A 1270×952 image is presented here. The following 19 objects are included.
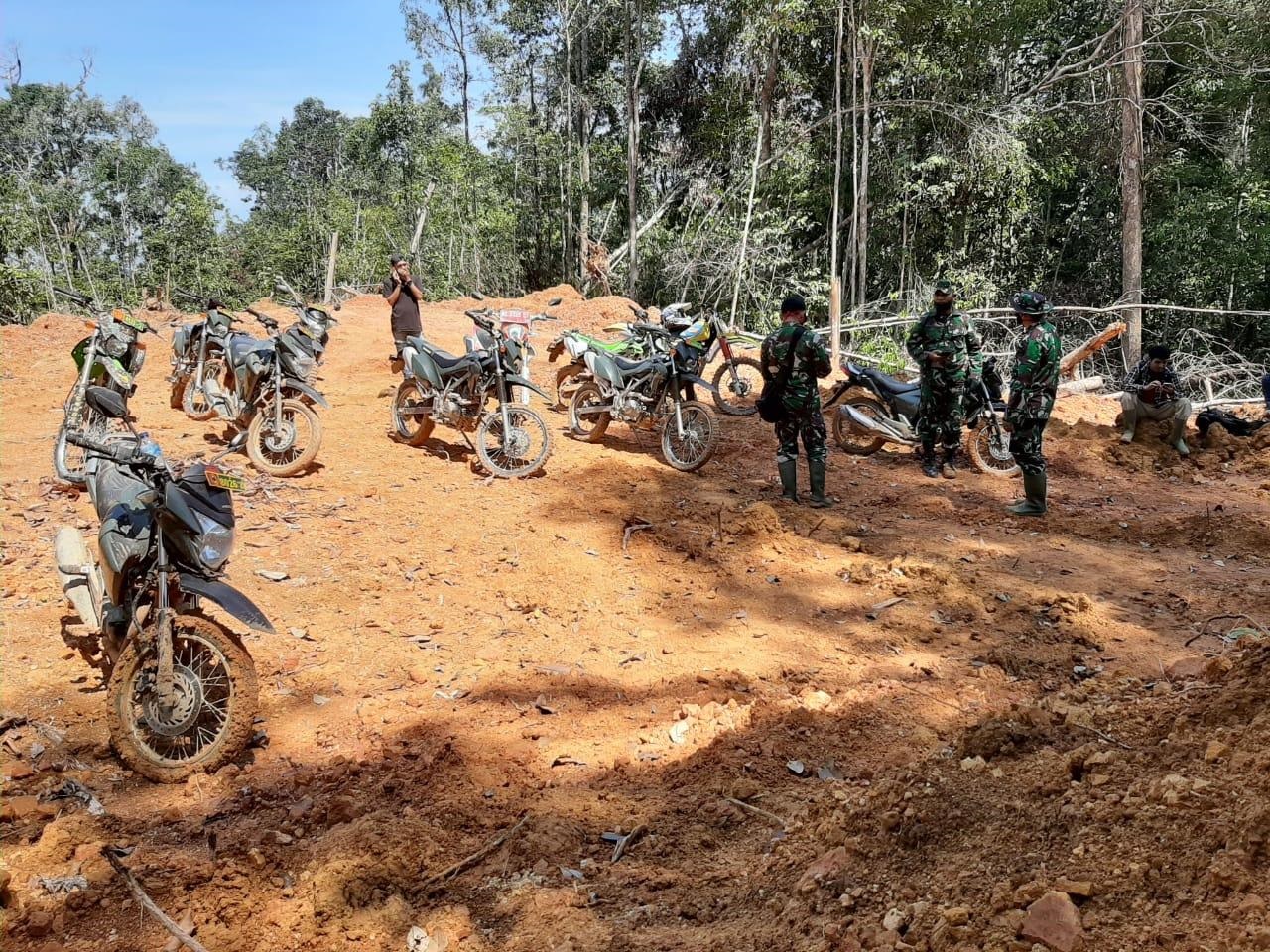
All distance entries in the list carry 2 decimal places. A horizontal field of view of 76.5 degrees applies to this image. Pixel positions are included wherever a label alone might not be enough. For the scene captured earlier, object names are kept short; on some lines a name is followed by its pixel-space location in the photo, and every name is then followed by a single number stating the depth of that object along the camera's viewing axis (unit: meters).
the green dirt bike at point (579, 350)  8.37
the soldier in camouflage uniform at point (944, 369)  7.35
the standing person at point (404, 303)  8.31
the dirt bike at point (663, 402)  7.32
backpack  9.09
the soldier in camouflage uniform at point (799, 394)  6.33
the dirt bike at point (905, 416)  7.82
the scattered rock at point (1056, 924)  1.60
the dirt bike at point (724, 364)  8.12
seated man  8.74
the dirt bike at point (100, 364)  6.07
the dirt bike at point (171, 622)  2.97
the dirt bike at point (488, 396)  6.81
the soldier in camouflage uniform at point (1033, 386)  6.30
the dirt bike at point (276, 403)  6.48
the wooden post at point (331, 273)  16.46
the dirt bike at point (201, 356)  8.37
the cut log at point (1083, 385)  12.12
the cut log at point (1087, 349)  10.42
